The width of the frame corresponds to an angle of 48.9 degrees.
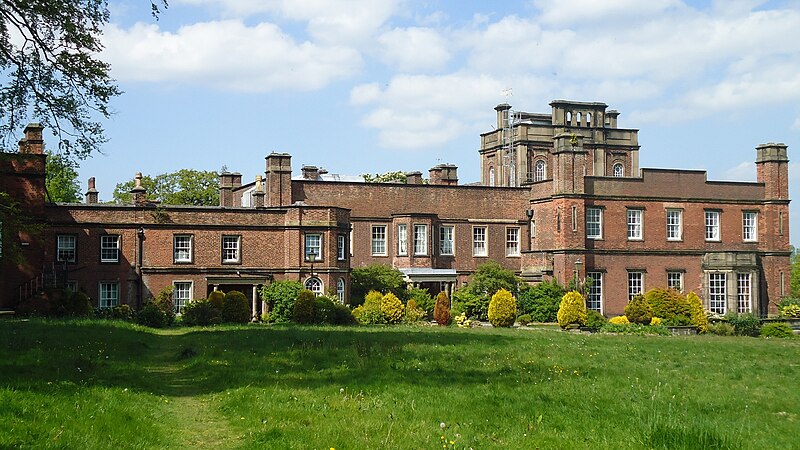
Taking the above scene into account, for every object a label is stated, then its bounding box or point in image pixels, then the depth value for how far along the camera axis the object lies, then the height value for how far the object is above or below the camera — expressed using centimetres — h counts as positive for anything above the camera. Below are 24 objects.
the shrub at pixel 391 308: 3959 -202
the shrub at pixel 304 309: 3738 -194
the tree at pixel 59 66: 1753 +401
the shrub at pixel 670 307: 4044 -205
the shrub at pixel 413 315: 4094 -241
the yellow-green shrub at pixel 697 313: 3941 -231
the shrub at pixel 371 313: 3938 -224
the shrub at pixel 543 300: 4547 -192
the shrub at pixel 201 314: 3675 -211
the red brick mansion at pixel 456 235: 4181 +147
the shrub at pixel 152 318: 3544 -219
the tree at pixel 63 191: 6668 +578
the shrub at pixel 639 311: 4128 -228
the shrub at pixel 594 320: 3982 -264
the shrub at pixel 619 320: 4178 -278
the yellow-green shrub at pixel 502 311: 4028 -219
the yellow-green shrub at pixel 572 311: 3994 -219
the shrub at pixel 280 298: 3994 -157
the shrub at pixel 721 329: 3860 -292
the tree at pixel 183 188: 7612 +668
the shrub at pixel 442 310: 4050 -217
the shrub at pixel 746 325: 3916 -280
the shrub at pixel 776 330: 3812 -296
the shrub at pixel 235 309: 3850 -198
